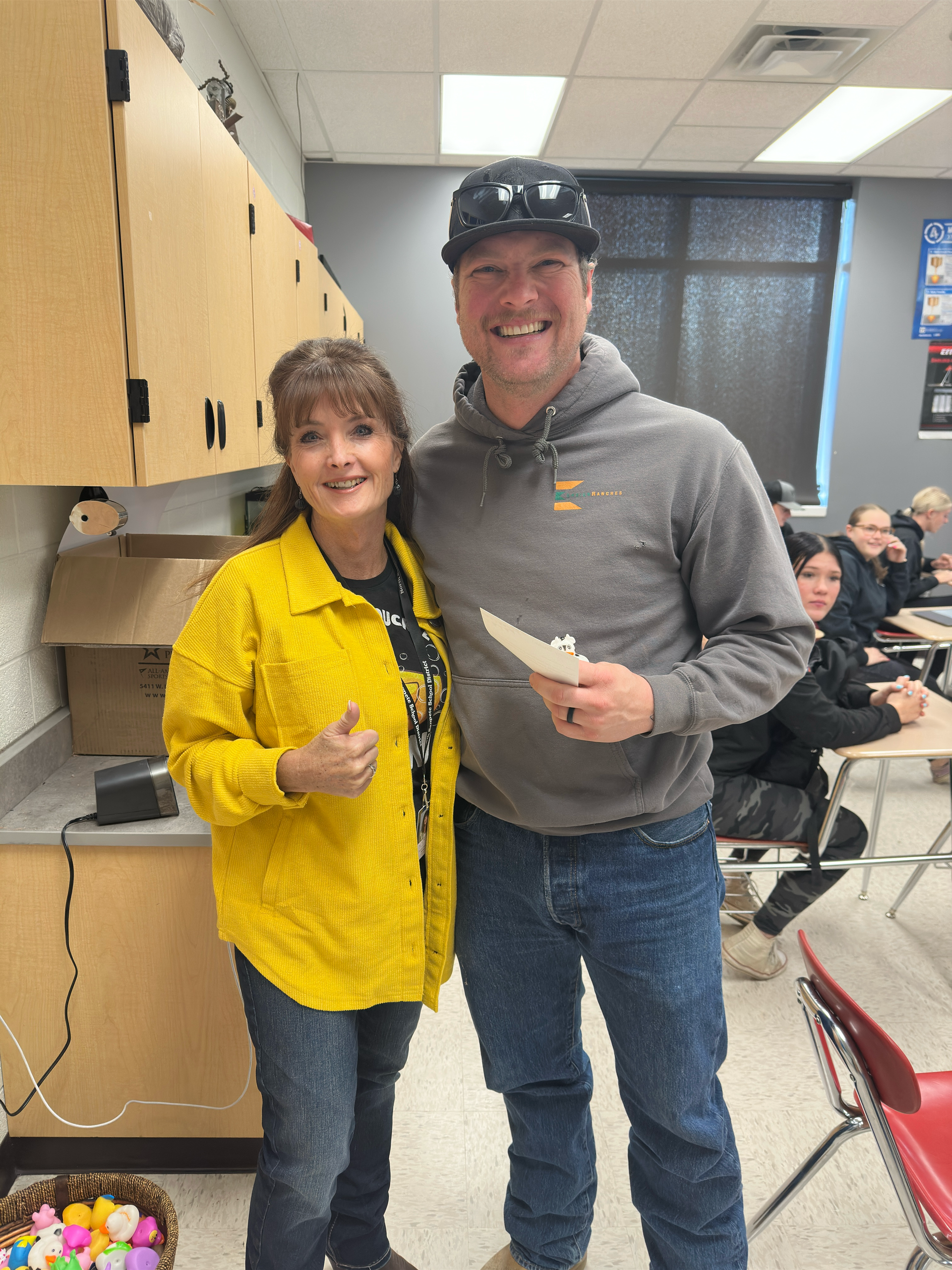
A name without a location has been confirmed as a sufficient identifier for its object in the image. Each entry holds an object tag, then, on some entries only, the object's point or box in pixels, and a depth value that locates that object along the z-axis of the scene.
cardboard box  1.66
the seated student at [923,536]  4.64
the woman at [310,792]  1.11
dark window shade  5.71
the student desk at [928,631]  3.72
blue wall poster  5.65
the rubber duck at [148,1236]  1.43
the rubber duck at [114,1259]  1.38
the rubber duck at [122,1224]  1.43
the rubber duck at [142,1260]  1.37
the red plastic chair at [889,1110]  1.13
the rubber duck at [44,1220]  1.44
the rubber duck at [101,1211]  1.46
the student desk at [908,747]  2.24
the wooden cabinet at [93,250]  1.21
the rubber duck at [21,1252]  1.39
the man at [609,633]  1.17
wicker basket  1.44
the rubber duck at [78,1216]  1.46
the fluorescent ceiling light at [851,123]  4.23
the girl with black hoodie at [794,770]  2.30
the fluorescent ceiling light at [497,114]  3.99
